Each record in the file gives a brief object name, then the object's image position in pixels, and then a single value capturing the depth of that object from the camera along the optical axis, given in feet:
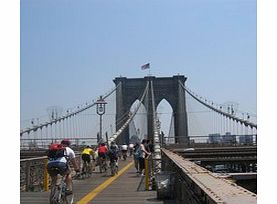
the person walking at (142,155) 41.15
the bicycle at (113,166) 47.59
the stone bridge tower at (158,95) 197.46
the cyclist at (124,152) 85.13
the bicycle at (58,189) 19.30
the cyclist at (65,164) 19.66
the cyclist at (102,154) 51.21
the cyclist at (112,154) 47.94
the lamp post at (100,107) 97.54
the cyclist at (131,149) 101.97
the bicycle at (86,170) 44.88
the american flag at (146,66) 215.10
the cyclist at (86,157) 44.82
